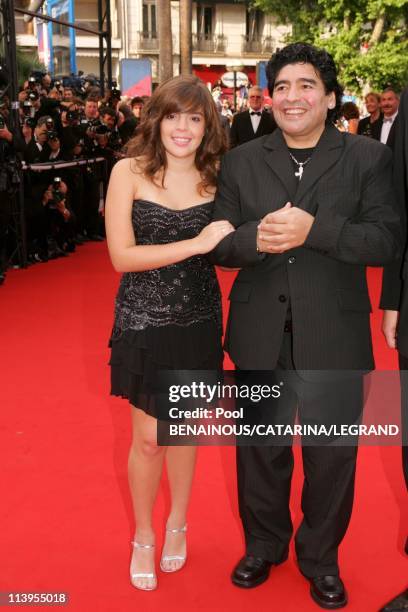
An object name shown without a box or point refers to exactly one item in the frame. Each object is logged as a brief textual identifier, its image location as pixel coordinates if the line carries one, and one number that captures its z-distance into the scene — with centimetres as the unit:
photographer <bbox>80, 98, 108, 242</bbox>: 941
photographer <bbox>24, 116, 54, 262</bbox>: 784
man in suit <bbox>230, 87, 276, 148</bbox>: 962
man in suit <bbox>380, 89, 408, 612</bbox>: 220
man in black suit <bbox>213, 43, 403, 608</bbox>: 214
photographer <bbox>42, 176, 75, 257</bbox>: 814
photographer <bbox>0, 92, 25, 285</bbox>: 702
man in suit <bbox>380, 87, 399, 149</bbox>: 879
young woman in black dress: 227
